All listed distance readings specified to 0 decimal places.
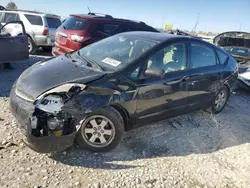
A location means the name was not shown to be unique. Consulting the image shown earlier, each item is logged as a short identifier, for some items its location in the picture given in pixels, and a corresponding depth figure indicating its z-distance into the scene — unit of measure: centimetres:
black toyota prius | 221
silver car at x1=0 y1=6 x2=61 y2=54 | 680
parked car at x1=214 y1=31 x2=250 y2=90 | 739
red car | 498
